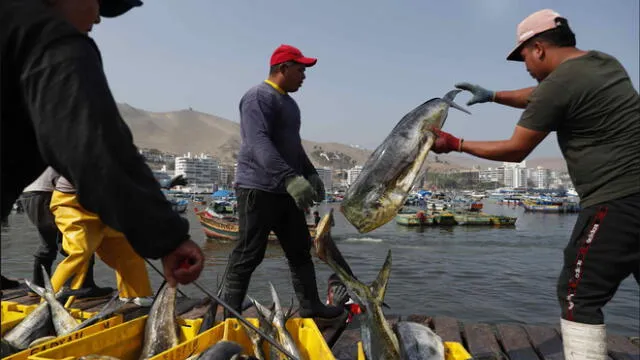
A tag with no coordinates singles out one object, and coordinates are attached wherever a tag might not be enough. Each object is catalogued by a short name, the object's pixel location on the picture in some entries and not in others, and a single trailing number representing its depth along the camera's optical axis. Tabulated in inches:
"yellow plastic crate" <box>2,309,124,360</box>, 93.0
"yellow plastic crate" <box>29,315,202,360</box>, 95.4
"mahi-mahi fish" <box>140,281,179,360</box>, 115.5
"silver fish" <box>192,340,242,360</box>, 95.1
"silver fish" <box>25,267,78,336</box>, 133.2
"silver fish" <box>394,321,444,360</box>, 104.5
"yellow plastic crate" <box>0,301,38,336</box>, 140.2
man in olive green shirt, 92.4
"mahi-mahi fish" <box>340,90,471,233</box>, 112.0
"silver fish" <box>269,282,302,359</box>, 108.3
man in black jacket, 46.1
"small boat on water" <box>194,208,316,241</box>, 984.3
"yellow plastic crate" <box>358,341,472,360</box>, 108.8
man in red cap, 137.3
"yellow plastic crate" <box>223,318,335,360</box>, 113.8
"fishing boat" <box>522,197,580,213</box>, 2373.3
